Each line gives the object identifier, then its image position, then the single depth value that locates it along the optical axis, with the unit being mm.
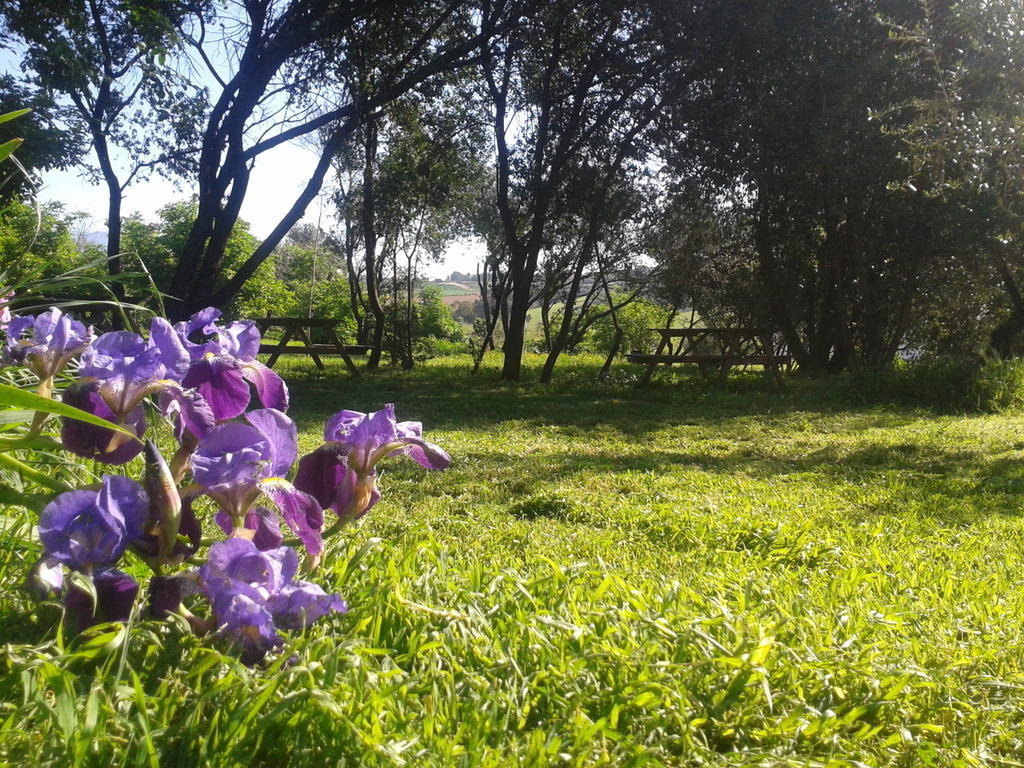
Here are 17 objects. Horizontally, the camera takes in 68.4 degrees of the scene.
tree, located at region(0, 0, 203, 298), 8367
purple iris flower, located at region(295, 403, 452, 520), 1172
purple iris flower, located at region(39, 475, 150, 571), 893
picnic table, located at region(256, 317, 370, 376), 11172
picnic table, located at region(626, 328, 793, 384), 10430
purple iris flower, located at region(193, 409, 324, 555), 986
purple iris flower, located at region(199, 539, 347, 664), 956
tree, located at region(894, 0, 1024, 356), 5781
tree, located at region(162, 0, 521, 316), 8930
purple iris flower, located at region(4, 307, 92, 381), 1150
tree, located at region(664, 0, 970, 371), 9172
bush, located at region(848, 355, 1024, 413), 8539
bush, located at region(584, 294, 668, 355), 22136
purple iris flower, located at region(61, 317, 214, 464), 1026
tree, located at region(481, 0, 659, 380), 10797
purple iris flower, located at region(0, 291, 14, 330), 1469
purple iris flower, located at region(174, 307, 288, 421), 1093
